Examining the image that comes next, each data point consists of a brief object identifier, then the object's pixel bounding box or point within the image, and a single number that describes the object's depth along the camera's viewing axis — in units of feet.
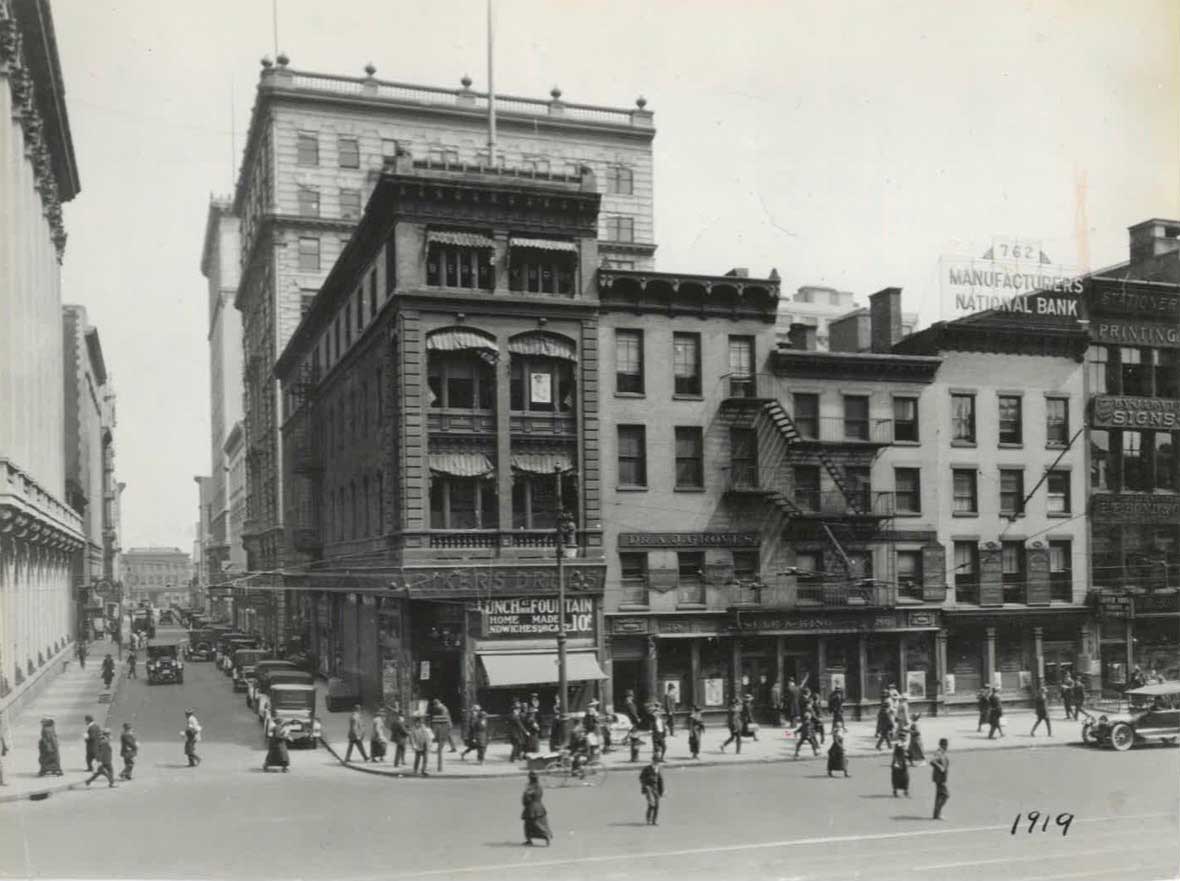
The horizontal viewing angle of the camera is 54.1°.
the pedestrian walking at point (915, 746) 95.45
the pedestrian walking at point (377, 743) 105.40
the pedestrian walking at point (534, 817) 67.88
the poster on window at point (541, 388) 123.85
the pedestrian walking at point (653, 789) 74.38
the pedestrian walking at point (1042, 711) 118.73
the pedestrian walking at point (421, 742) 97.71
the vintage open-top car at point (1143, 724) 109.81
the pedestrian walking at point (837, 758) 95.20
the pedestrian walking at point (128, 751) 94.68
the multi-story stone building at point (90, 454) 258.57
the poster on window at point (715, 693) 130.00
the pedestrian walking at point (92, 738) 90.79
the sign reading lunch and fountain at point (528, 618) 118.83
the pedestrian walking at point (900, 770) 84.38
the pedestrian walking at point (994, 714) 117.39
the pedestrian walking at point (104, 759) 89.98
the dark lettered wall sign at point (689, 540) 127.34
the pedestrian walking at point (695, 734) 105.19
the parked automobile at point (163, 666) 176.45
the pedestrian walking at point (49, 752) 92.58
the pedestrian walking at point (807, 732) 106.11
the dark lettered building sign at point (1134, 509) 145.28
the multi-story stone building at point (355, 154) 206.59
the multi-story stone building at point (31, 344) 111.86
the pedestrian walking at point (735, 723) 108.99
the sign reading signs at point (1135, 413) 146.10
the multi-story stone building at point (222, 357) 384.27
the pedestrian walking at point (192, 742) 104.01
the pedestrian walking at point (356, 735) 105.81
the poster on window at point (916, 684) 137.80
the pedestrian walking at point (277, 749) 100.22
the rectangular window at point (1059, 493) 144.66
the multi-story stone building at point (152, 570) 632.38
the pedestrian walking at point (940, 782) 76.43
